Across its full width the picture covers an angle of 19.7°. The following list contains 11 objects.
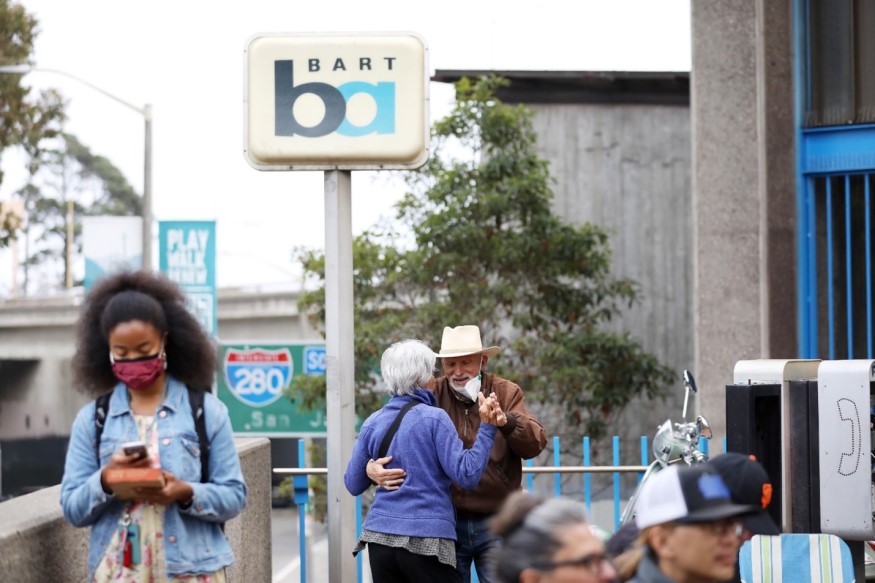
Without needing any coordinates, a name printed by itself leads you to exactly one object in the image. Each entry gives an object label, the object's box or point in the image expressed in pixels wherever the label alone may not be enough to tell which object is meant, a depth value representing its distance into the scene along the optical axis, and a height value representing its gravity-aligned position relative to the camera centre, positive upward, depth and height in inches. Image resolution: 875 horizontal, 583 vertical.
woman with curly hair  308.7 -17.0
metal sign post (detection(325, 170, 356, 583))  469.1 -10.5
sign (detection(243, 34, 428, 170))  466.8 +40.0
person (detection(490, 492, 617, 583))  228.4 -21.6
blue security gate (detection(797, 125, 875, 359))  714.1 +18.3
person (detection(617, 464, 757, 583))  238.5 -21.0
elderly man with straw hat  419.9 -20.8
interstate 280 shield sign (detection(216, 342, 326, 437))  1212.3 -35.3
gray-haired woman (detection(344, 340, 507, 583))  398.7 -26.6
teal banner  1271.0 +31.1
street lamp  1471.7 +80.9
